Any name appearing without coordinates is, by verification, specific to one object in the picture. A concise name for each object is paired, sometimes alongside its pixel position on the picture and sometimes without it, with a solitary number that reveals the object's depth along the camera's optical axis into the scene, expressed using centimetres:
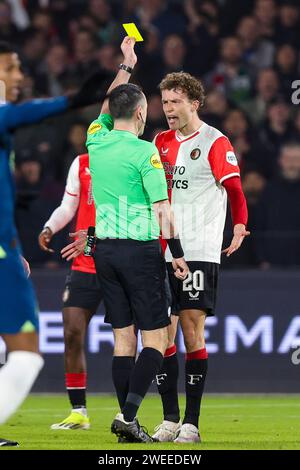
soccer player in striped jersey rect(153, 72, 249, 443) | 1628
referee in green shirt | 1510
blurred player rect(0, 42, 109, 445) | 1224
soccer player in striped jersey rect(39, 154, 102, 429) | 1908
